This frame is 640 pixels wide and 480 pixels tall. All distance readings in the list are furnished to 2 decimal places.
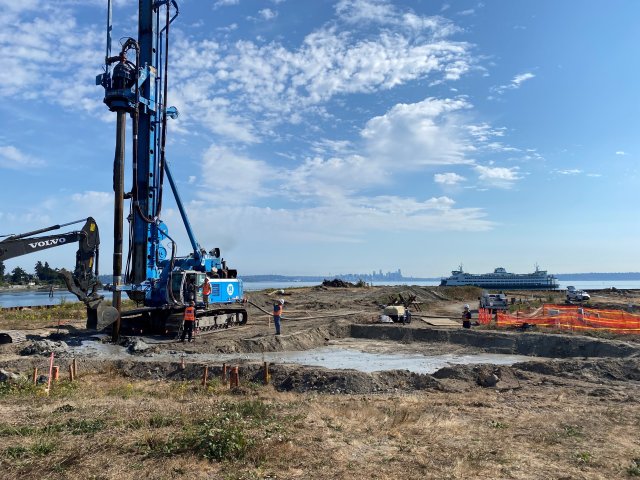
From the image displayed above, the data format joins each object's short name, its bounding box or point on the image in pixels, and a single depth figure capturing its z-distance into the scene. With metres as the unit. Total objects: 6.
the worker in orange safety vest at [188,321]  19.62
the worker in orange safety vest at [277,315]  21.17
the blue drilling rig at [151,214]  20.38
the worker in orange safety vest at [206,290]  21.44
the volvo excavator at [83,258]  16.44
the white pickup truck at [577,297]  43.95
